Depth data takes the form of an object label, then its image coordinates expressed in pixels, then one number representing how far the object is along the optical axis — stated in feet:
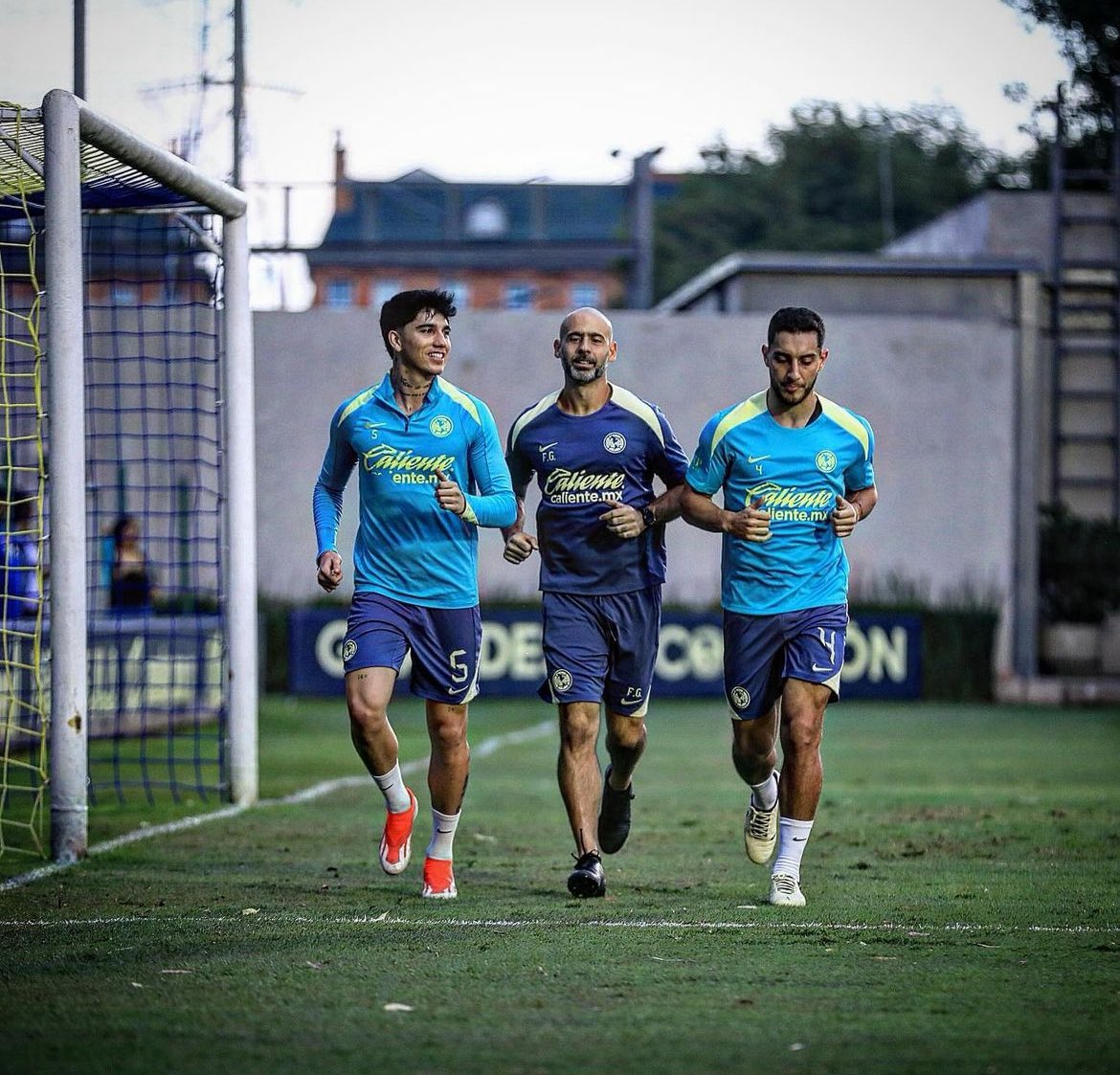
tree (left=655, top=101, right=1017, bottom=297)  216.13
